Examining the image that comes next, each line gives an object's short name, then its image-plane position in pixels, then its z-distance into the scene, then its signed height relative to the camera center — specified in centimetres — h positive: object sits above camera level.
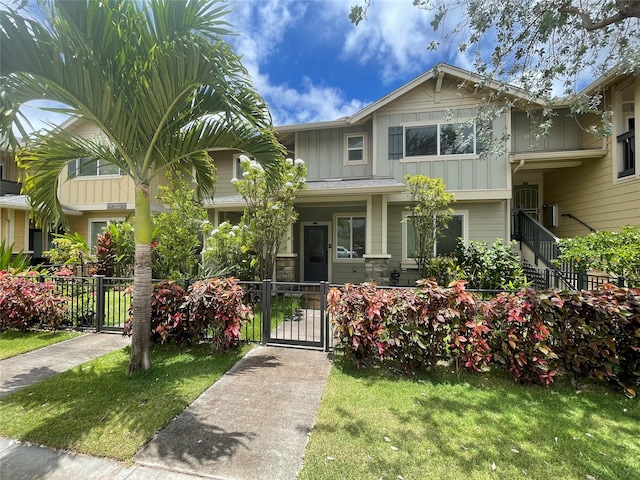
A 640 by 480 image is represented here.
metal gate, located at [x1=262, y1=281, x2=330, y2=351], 512 -166
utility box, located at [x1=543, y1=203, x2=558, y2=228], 1100 +107
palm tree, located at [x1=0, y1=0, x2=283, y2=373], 308 +174
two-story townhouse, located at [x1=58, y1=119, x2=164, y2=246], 1259 +198
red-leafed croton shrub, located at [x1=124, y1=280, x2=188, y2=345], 485 -113
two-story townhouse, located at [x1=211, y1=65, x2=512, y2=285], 951 +203
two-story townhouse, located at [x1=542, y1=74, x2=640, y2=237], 822 +217
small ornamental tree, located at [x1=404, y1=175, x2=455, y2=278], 880 +92
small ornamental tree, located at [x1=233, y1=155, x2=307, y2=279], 805 +100
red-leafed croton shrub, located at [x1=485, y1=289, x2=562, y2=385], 382 -117
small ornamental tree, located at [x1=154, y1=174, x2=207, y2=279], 870 +38
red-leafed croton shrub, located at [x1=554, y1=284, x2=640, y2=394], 371 -112
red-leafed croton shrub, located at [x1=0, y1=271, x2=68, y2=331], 568 -111
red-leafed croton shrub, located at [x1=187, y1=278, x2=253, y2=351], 473 -104
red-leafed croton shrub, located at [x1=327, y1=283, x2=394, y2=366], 425 -107
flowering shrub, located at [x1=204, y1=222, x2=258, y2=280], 809 -20
